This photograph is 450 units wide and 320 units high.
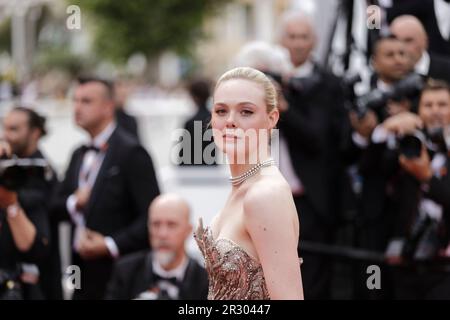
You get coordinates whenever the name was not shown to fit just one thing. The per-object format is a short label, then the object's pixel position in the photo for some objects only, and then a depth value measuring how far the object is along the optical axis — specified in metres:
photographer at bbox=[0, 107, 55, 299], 10.88
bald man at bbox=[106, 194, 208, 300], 11.57
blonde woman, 5.98
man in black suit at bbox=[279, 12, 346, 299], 14.09
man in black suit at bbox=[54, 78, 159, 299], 12.90
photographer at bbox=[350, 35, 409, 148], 11.84
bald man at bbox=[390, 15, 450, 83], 11.81
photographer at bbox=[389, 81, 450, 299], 11.01
